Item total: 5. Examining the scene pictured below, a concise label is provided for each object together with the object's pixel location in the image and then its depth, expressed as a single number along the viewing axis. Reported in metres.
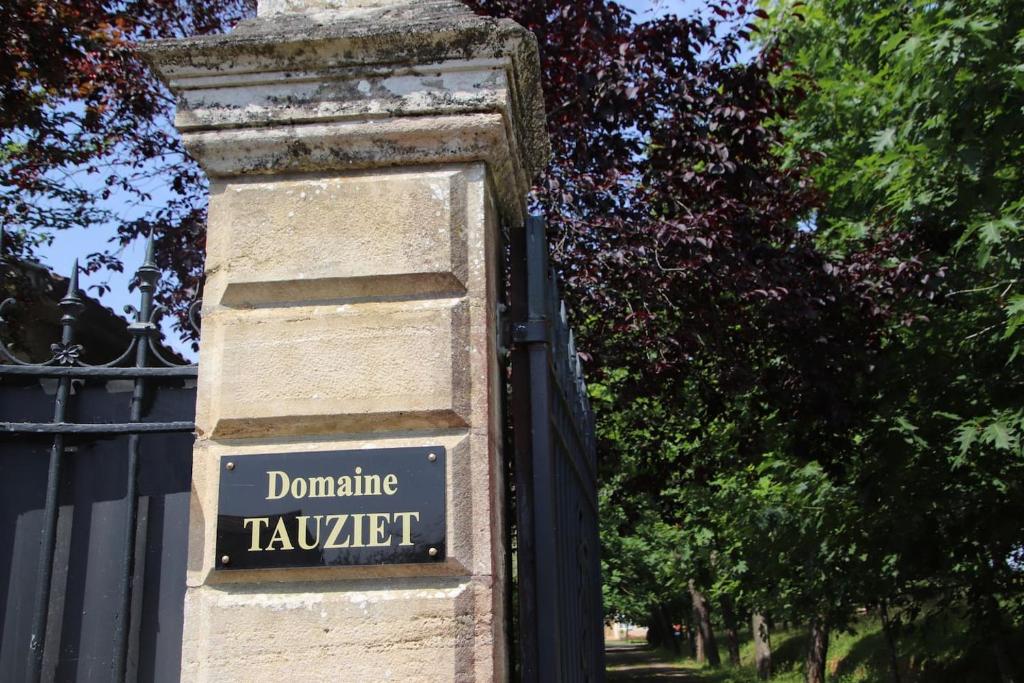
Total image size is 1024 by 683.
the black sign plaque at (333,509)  2.21
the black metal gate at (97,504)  2.58
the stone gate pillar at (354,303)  2.19
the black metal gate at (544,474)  2.42
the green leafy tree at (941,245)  7.48
